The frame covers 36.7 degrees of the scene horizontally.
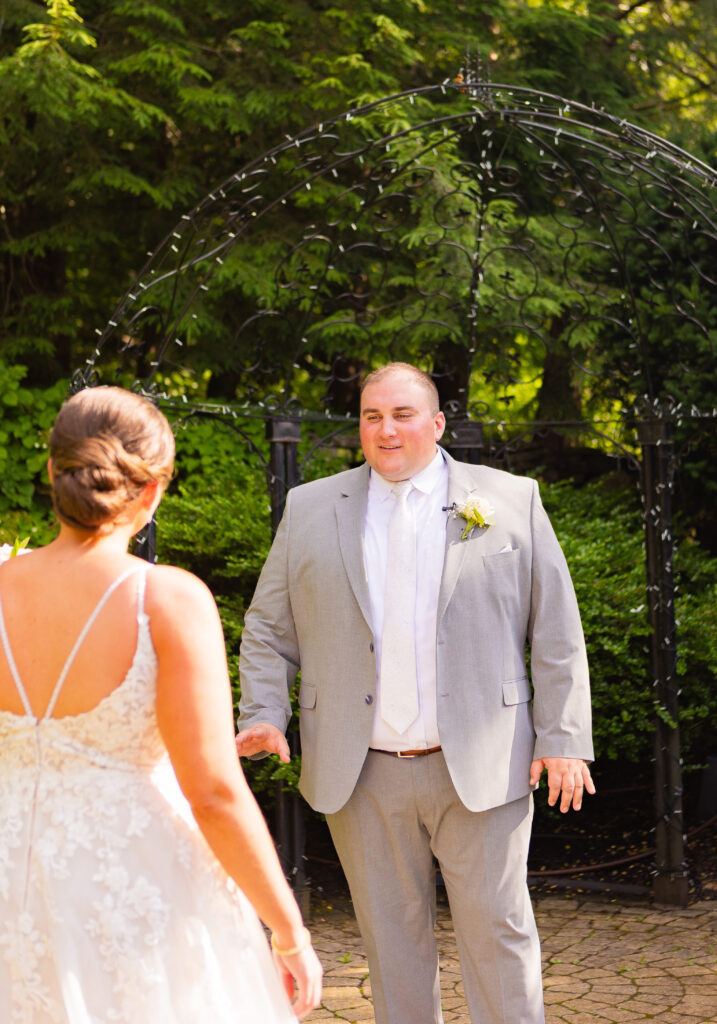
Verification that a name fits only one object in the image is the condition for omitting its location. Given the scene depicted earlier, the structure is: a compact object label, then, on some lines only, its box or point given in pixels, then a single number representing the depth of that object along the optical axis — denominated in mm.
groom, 2719
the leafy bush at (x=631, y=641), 4879
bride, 1662
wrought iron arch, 5926
